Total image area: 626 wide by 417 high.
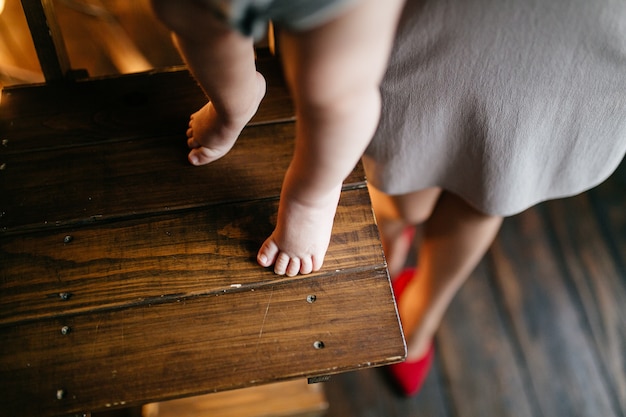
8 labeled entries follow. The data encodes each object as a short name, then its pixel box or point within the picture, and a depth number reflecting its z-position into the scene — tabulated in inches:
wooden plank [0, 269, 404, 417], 24.6
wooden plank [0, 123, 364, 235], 28.1
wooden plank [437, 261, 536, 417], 44.9
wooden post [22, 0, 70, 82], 29.1
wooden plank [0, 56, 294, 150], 30.1
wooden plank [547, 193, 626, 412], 46.3
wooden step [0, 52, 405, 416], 25.0
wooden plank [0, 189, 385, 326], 26.2
